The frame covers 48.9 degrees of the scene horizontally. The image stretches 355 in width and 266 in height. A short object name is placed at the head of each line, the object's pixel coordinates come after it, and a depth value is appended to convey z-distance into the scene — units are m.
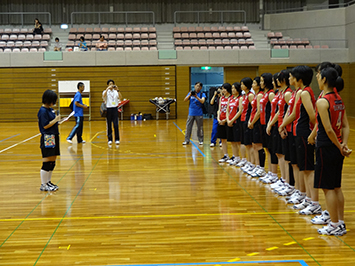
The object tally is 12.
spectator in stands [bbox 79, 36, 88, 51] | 19.25
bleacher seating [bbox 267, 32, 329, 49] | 20.08
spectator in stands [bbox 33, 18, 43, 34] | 20.59
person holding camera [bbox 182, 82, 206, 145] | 9.99
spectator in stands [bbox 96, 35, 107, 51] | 19.36
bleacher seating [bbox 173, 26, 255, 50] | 20.08
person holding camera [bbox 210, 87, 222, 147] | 9.51
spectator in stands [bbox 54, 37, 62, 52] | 19.31
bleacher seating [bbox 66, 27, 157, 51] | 19.77
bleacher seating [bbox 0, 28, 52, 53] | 19.38
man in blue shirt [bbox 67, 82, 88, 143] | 10.81
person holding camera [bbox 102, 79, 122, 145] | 10.34
